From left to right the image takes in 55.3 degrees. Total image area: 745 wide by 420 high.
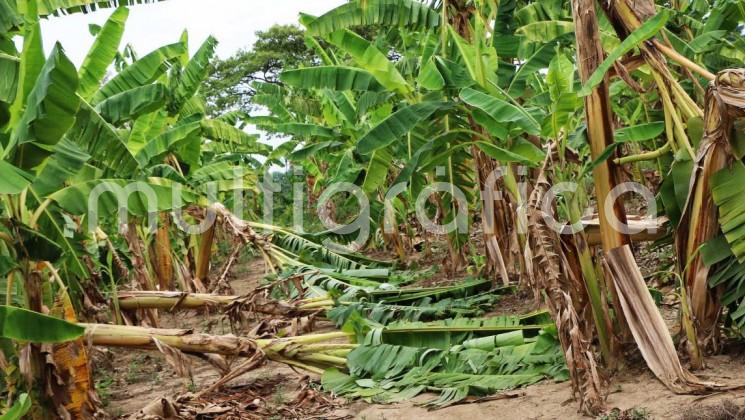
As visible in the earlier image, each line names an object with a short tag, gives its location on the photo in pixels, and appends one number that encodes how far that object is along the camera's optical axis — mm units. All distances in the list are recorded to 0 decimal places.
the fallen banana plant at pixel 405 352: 4965
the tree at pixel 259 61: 27969
